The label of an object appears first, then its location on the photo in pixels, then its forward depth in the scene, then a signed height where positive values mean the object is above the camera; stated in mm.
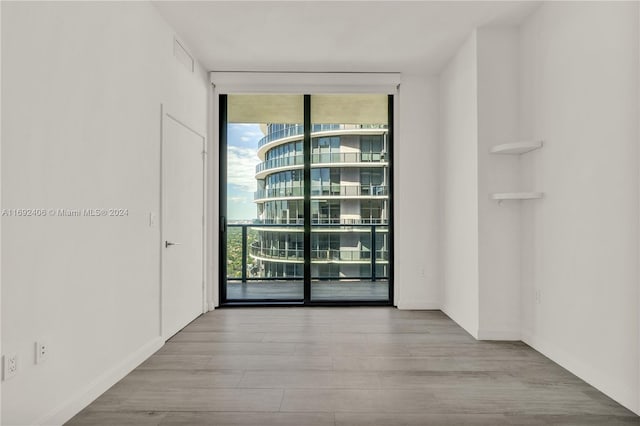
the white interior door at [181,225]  3158 -84
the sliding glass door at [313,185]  4477 +370
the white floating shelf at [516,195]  2860 +158
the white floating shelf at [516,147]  2873 +535
